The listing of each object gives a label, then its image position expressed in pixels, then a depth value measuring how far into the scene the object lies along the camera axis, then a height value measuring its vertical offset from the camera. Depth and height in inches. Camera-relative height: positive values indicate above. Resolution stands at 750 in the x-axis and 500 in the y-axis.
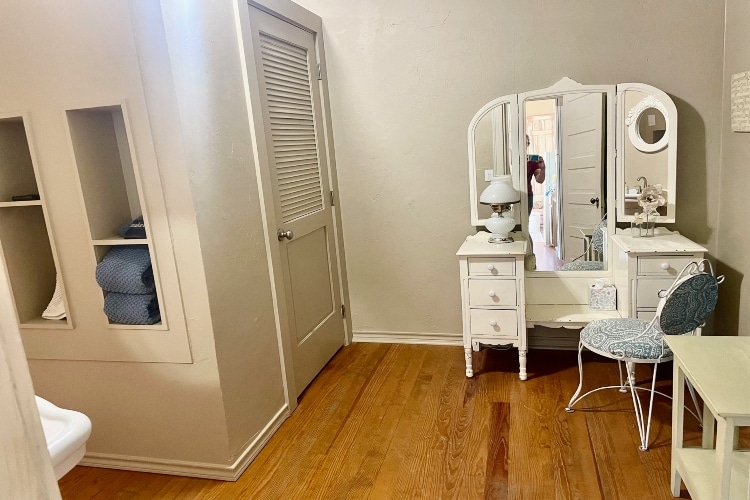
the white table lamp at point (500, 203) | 111.7 -13.8
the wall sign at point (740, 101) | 91.7 +2.3
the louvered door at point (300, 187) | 101.7 -6.9
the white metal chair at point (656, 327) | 78.1 -34.2
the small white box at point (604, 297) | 111.7 -35.4
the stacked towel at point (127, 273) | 79.1 -15.2
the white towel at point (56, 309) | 86.7 -21.4
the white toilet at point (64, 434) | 44.3 -21.9
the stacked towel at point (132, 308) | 81.0 -21.0
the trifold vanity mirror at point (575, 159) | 106.3 -6.1
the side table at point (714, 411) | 54.5 -30.5
